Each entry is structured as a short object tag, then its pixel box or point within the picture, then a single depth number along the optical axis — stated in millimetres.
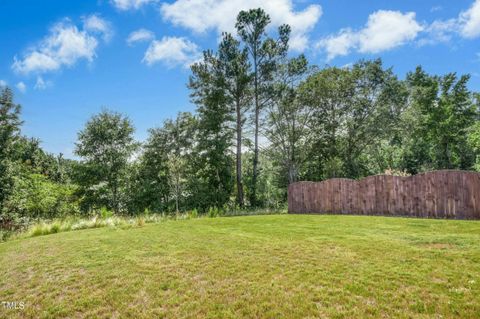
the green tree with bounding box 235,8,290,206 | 21312
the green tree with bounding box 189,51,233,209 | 20641
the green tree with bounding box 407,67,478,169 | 30375
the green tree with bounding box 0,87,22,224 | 12836
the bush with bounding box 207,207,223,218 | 15637
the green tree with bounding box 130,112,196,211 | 20125
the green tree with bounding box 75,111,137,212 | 18812
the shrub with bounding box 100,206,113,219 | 13986
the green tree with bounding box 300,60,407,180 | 22734
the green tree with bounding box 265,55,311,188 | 22133
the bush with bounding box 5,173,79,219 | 13648
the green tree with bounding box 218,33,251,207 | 20531
